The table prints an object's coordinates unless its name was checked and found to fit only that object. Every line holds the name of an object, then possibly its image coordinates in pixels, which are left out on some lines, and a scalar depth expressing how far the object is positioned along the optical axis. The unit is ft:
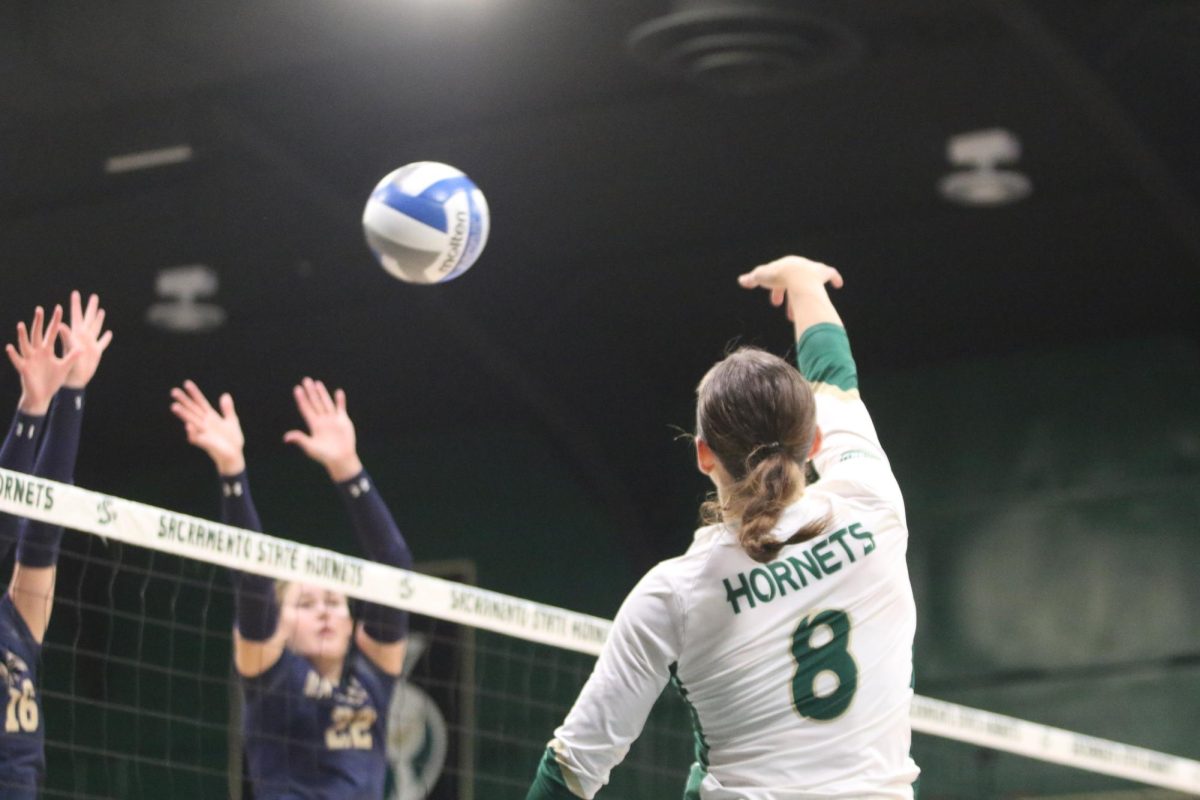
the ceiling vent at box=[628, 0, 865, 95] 52.34
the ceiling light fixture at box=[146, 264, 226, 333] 80.08
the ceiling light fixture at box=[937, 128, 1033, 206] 67.72
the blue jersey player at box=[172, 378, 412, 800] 39.48
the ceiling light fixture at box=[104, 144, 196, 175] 68.75
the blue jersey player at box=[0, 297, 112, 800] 33.79
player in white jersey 17.06
